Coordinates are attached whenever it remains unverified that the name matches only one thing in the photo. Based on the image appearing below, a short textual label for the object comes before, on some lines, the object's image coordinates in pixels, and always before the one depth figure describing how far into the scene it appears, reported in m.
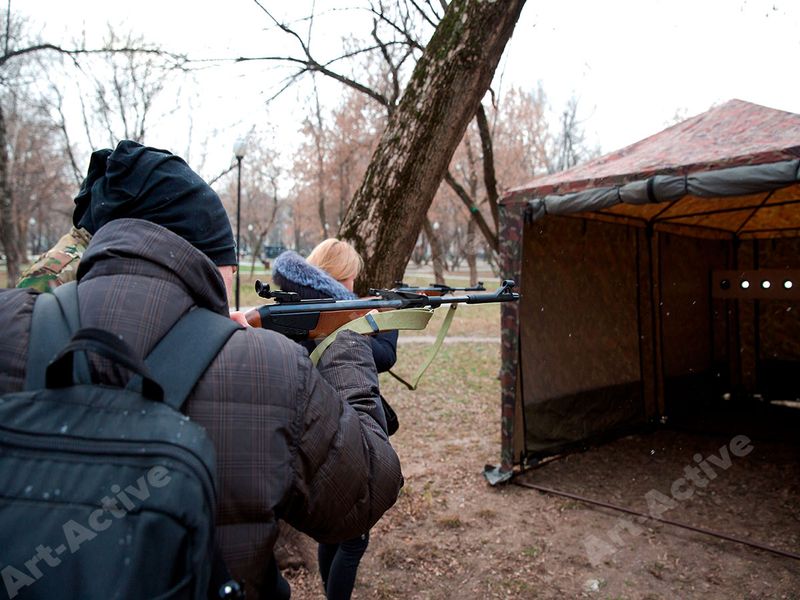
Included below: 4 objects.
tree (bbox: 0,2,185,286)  9.50
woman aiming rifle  2.32
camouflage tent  4.29
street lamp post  14.18
